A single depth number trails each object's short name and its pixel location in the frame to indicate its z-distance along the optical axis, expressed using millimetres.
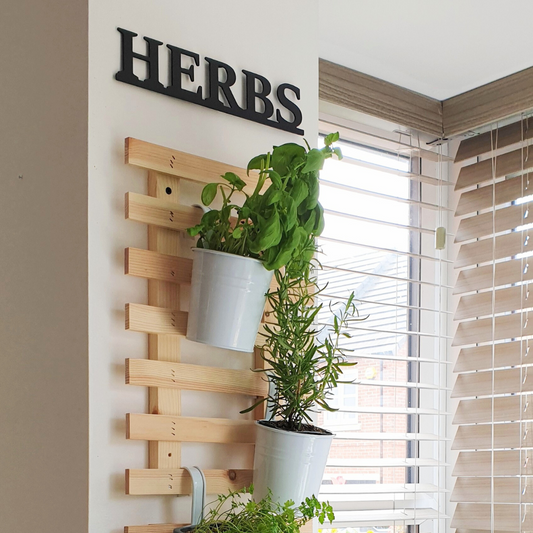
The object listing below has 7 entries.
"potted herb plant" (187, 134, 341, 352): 2118
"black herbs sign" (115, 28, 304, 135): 2170
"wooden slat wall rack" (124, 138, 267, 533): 2106
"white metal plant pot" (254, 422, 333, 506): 2131
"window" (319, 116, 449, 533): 2927
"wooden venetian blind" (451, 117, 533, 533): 2941
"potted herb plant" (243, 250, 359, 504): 2133
